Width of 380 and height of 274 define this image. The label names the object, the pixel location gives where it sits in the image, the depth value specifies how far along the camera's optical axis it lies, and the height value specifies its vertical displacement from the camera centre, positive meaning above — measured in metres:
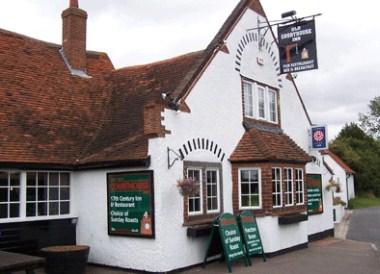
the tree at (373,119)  73.12 +9.84
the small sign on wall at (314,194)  17.34 -0.29
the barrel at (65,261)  10.71 -1.54
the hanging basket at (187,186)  11.02 +0.04
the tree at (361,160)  53.06 +2.75
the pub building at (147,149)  11.23 +1.01
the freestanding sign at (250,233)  12.38 -1.19
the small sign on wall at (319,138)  17.59 +1.73
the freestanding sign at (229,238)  11.45 -1.21
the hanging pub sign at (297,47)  14.32 +4.19
